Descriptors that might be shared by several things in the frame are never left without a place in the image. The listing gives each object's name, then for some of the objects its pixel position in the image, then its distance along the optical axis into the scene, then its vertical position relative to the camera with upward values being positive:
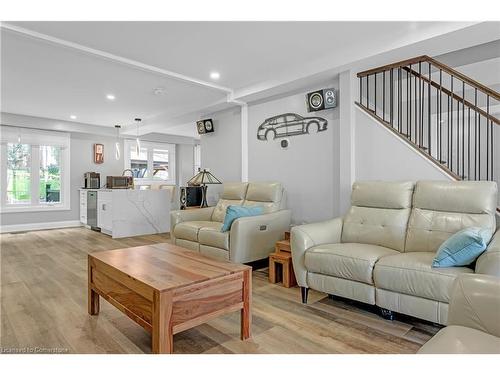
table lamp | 5.20 +0.10
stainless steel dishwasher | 6.42 -0.45
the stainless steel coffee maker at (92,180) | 7.12 +0.16
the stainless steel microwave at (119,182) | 6.59 +0.11
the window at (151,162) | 8.20 +0.69
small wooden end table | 3.10 -0.79
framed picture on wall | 7.57 +0.83
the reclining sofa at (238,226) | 3.44 -0.48
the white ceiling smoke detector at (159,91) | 4.58 +1.45
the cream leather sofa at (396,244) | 2.02 -0.48
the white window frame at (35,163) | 6.29 +0.51
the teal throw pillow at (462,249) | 1.95 -0.39
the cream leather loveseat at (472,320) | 1.17 -0.57
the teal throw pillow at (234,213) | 3.53 -0.31
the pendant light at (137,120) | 6.75 +1.46
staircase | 3.36 +1.05
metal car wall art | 4.06 +0.84
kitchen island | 5.64 -0.47
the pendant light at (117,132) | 7.56 +1.35
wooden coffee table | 1.68 -0.62
